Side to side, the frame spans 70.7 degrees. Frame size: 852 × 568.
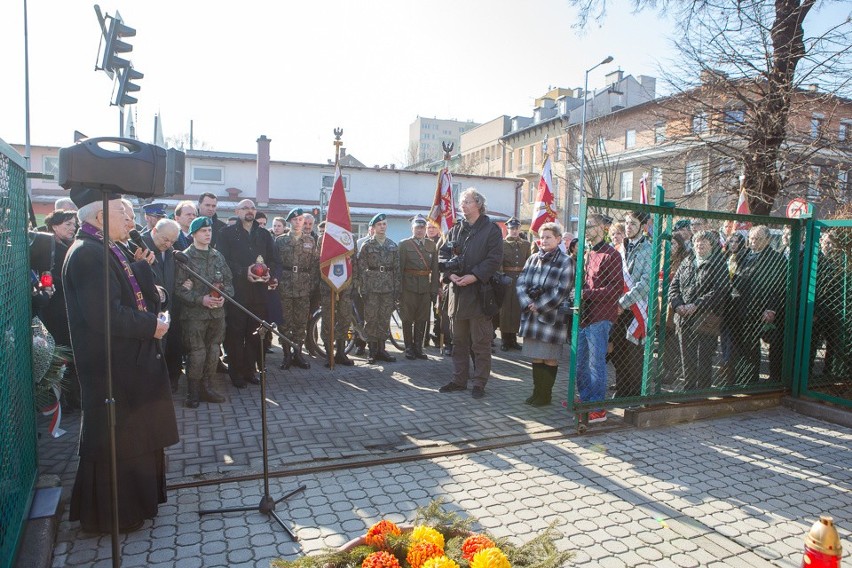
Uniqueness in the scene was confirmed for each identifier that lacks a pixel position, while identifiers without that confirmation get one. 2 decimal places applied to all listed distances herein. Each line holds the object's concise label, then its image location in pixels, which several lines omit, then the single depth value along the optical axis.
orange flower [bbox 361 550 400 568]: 2.12
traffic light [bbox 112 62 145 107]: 8.21
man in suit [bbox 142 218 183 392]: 5.56
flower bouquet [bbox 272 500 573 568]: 2.15
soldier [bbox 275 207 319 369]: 8.09
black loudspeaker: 2.76
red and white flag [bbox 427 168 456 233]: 10.16
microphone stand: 3.66
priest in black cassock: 3.42
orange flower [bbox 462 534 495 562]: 2.28
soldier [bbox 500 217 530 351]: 9.54
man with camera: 6.55
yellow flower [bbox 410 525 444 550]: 2.30
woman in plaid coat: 6.05
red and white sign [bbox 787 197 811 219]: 9.24
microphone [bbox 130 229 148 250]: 4.34
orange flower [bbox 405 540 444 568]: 2.20
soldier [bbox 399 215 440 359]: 8.73
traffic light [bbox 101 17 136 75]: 7.88
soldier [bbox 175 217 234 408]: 6.20
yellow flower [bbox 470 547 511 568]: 2.10
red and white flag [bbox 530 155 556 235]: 9.69
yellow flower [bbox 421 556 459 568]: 2.08
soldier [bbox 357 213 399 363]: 8.48
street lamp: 26.96
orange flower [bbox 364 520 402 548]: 2.36
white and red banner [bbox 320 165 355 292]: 8.05
